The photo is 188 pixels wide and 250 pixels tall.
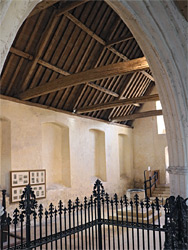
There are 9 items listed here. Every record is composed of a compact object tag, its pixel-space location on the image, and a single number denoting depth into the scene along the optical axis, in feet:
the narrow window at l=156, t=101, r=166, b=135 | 42.65
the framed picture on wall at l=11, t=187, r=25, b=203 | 23.00
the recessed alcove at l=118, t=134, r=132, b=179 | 42.80
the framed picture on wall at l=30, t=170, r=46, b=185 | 25.15
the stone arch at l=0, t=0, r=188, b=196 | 10.32
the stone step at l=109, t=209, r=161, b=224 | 22.70
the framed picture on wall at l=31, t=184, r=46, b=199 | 25.38
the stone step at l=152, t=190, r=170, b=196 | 36.04
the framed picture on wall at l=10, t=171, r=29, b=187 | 23.26
